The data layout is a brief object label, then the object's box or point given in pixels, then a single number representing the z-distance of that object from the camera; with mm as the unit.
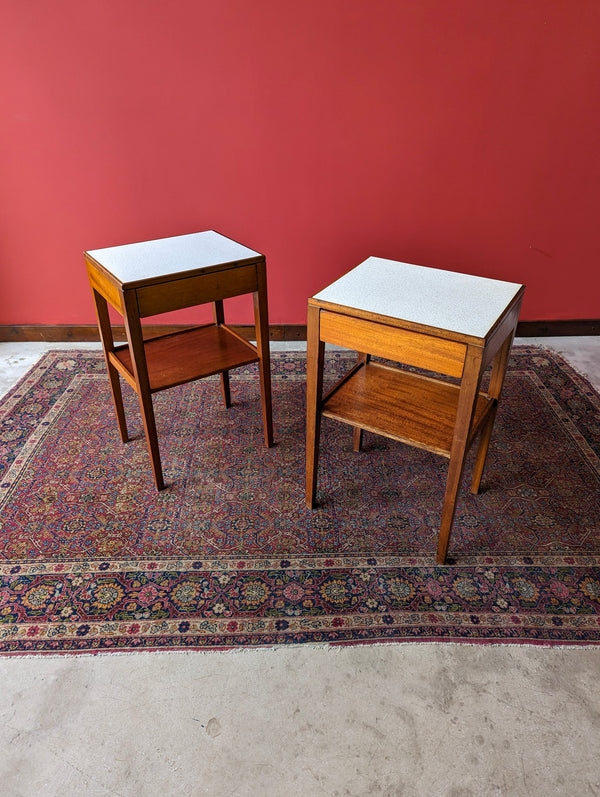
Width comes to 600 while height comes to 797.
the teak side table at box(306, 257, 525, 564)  1435
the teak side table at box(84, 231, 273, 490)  1745
